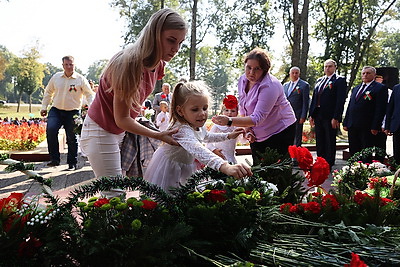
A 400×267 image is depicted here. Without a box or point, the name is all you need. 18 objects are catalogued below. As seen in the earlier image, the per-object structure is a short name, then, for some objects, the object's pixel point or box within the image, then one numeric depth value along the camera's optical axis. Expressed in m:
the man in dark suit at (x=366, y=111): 6.41
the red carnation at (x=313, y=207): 1.64
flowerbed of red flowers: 8.41
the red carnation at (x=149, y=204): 1.36
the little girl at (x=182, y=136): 2.32
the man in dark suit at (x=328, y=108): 6.61
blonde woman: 2.17
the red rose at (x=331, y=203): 1.66
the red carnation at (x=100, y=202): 1.36
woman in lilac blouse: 3.22
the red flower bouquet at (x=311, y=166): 1.99
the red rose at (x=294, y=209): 1.67
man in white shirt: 6.45
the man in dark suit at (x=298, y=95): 7.62
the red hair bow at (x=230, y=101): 3.51
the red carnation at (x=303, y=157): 2.03
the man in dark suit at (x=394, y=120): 6.02
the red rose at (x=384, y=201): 1.76
